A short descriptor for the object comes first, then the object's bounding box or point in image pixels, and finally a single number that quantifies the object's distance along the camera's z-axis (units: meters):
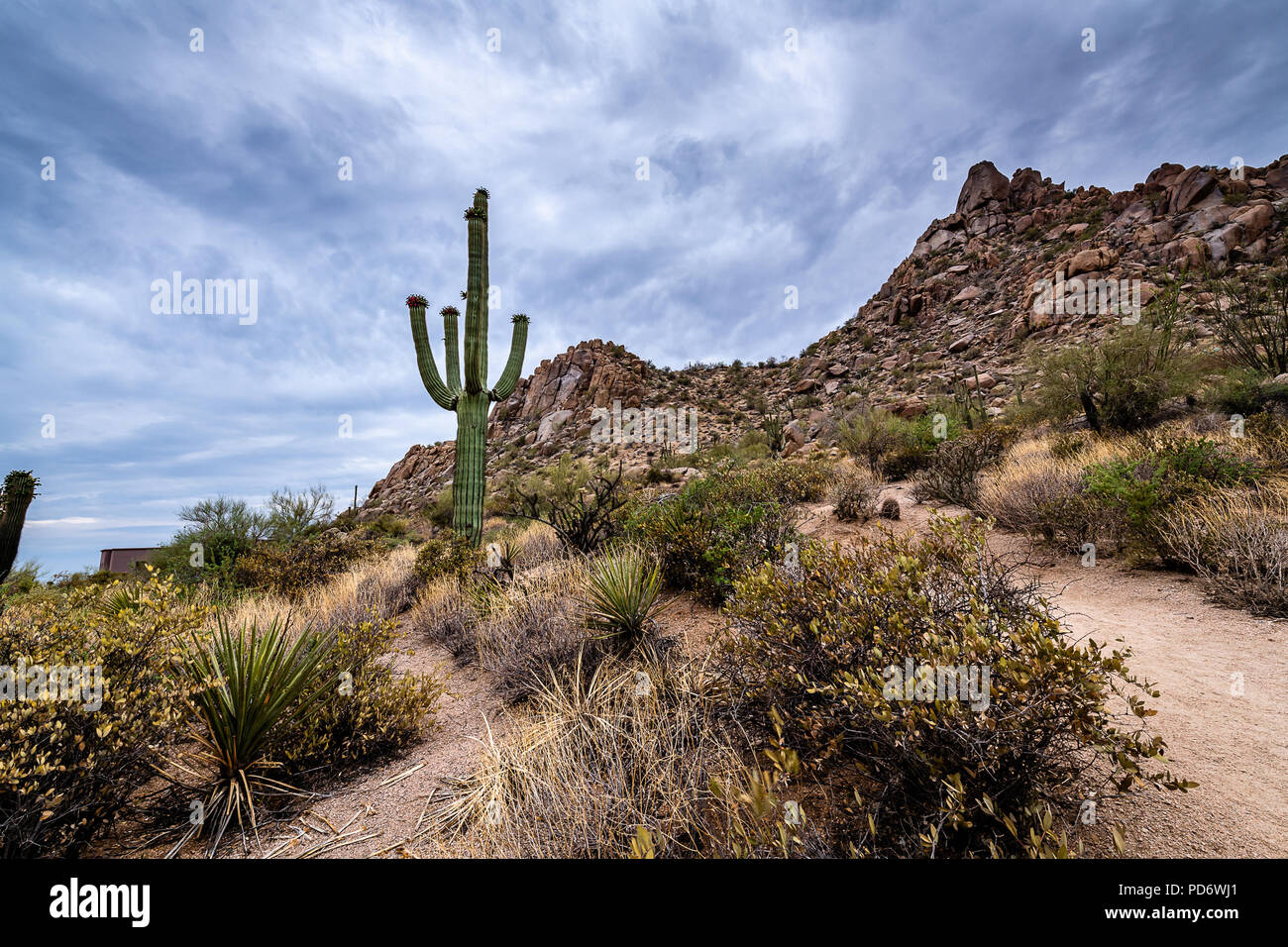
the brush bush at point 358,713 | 3.15
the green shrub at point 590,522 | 6.88
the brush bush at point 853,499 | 7.87
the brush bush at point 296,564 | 8.52
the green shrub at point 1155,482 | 5.37
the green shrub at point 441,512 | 18.81
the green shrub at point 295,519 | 11.47
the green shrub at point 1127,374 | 9.62
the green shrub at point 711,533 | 5.02
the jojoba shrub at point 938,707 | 1.80
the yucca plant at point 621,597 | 4.36
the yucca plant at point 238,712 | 2.75
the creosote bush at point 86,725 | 2.17
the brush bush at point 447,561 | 7.26
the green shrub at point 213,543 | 9.62
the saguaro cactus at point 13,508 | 8.34
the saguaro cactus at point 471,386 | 9.36
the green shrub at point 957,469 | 8.52
